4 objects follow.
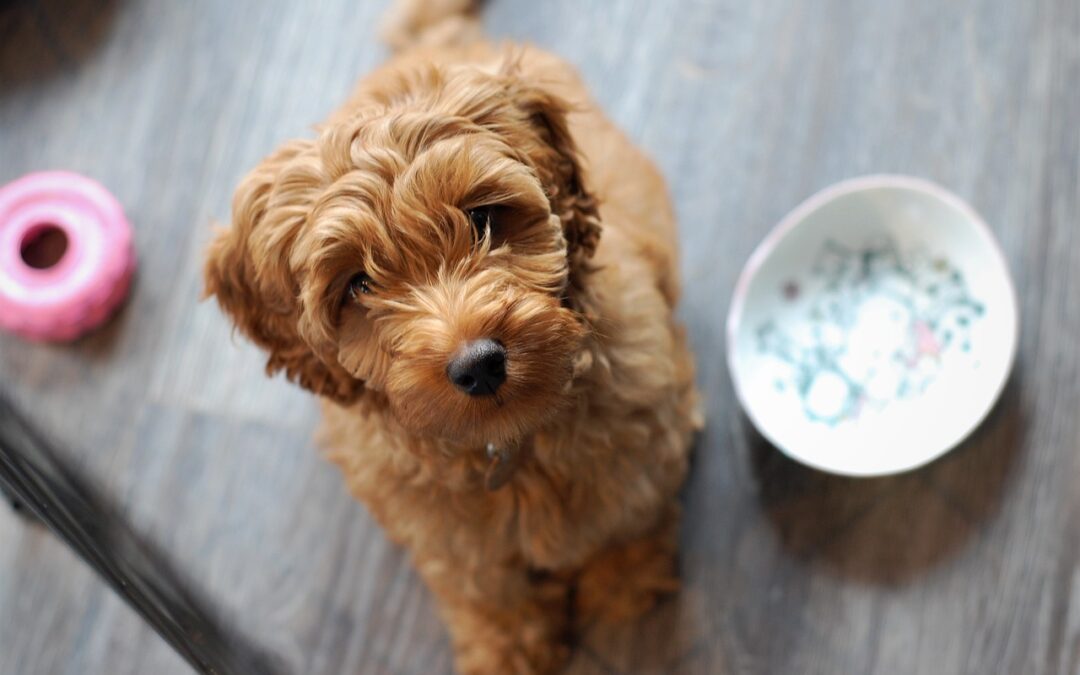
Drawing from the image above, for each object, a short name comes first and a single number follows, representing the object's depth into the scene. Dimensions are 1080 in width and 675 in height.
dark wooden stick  0.78
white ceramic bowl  0.92
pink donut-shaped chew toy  1.00
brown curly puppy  0.74
